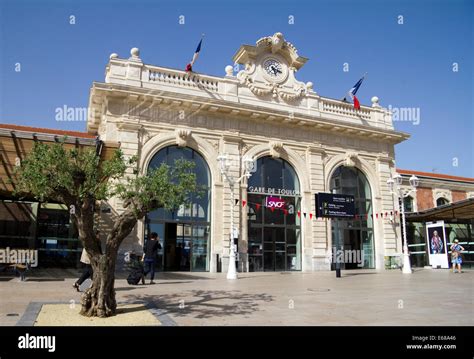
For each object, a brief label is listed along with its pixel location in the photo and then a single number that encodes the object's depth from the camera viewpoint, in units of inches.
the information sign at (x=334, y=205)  940.0
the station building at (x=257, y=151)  831.1
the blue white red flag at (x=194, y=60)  900.0
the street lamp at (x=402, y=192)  840.3
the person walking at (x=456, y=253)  826.2
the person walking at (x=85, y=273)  436.8
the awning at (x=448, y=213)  955.3
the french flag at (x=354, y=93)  1077.1
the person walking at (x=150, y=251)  574.6
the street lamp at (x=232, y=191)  678.5
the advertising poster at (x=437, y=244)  964.6
